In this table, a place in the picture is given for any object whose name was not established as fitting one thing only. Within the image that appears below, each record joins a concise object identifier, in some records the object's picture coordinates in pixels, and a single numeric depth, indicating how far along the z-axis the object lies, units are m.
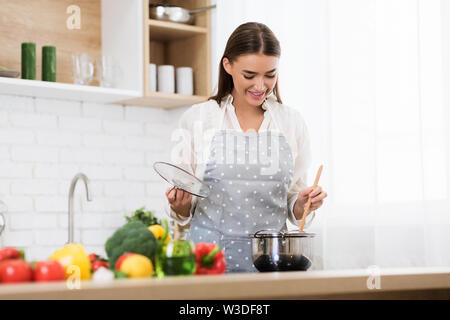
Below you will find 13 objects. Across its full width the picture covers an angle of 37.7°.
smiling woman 2.29
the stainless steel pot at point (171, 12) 3.51
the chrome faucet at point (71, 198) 3.27
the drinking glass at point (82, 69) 3.30
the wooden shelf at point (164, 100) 3.47
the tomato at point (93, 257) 1.37
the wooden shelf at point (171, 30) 3.50
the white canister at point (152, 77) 3.46
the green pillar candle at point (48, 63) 3.16
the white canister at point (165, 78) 3.53
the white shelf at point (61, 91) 3.04
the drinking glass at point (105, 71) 3.38
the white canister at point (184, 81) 3.59
